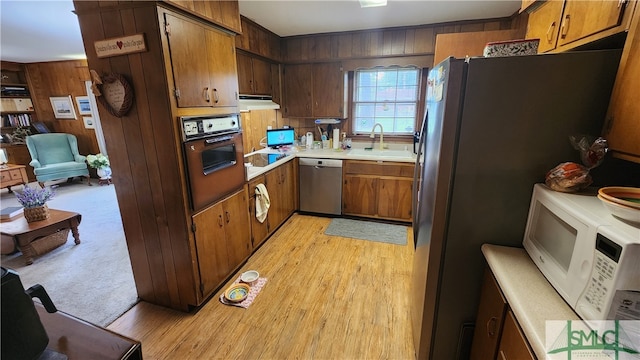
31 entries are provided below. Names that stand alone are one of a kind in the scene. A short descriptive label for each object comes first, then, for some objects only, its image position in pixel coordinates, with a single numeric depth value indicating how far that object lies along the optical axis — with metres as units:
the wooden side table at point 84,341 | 0.77
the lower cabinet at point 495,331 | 0.94
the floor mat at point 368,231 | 3.12
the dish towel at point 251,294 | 2.11
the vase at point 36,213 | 2.81
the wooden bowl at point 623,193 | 0.91
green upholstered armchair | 4.91
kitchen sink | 3.47
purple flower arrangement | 2.77
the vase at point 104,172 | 5.33
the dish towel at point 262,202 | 2.73
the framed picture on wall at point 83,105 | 5.53
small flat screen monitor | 3.64
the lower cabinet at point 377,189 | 3.28
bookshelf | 5.31
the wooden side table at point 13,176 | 4.63
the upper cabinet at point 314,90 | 3.68
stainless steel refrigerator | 1.11
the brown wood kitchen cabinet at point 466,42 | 2.36
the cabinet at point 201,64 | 1.65
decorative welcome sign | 1.55
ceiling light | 2.34
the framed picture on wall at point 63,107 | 5.59
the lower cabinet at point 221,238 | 1.99
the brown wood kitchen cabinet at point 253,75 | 3.03
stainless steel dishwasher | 3.49
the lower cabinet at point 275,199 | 2.72
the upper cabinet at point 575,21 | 1.01
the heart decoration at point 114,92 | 1.64
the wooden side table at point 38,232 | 2.66
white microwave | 0.71
